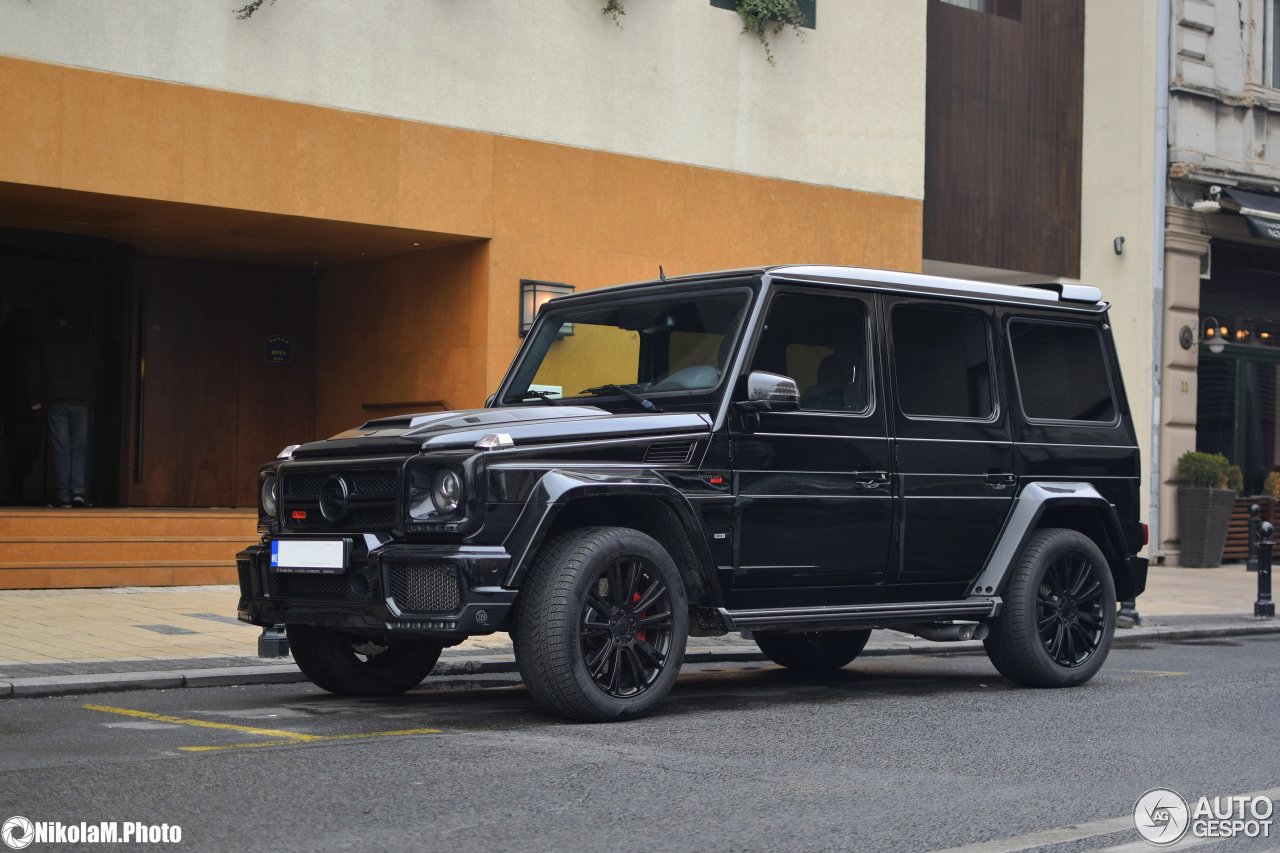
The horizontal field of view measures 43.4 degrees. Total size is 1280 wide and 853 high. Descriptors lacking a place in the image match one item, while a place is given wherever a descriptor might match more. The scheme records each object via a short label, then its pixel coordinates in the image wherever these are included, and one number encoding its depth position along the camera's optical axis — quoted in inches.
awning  777.6
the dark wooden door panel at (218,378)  671.1
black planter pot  786.2
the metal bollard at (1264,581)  550.6
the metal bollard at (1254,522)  581.4
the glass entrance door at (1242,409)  840.3
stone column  791.1
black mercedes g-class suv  265.3
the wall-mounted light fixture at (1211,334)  807.2
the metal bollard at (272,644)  350.6
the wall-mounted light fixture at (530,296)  592.4
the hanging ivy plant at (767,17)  649.6
